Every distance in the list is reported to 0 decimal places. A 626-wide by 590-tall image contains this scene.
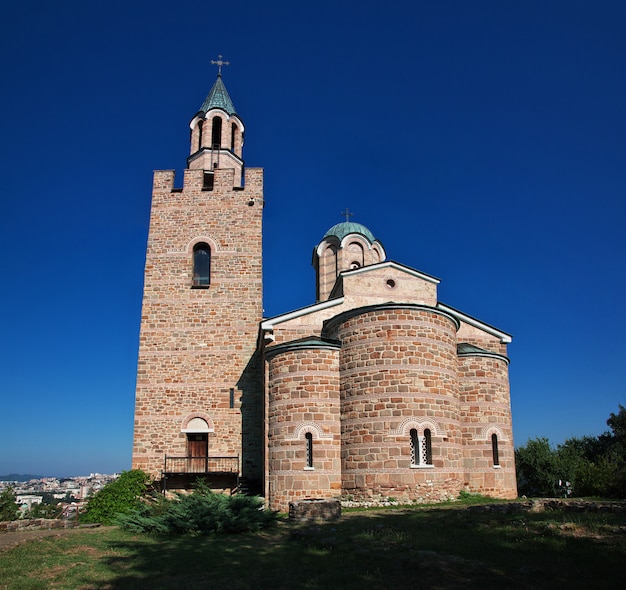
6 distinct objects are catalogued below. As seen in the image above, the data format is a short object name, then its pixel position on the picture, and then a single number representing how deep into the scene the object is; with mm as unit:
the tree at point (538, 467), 31750
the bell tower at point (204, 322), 19312
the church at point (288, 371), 15016
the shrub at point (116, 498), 16281
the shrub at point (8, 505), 22703
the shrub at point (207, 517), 11430
